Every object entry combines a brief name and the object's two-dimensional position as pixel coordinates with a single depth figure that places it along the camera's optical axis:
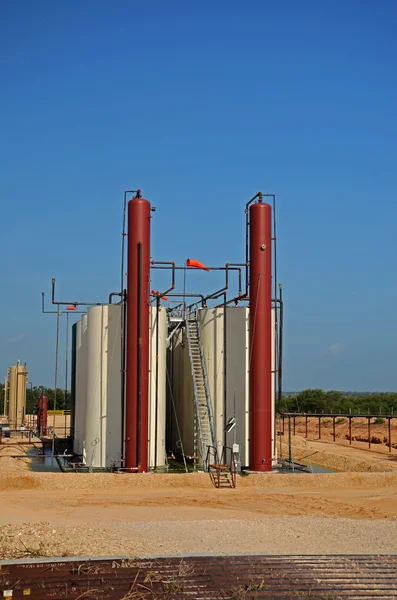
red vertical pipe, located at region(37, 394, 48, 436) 46.97
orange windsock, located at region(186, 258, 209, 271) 29.06
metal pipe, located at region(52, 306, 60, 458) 30.03
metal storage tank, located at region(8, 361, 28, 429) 56.12
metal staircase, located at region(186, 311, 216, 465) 28.61
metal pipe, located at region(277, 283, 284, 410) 28.13
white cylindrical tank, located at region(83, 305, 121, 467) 28.09
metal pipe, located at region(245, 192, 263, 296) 28.53
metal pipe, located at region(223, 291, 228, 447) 28.27
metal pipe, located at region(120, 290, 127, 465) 27.22
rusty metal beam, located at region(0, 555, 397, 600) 10.22
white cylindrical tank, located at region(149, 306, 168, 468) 28.14
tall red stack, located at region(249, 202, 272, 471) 27.59
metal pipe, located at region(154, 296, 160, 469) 28.42
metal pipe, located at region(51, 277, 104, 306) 30.73
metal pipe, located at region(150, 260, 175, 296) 27.94
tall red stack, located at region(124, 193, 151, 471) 26.78
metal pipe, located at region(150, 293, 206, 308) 31.29
